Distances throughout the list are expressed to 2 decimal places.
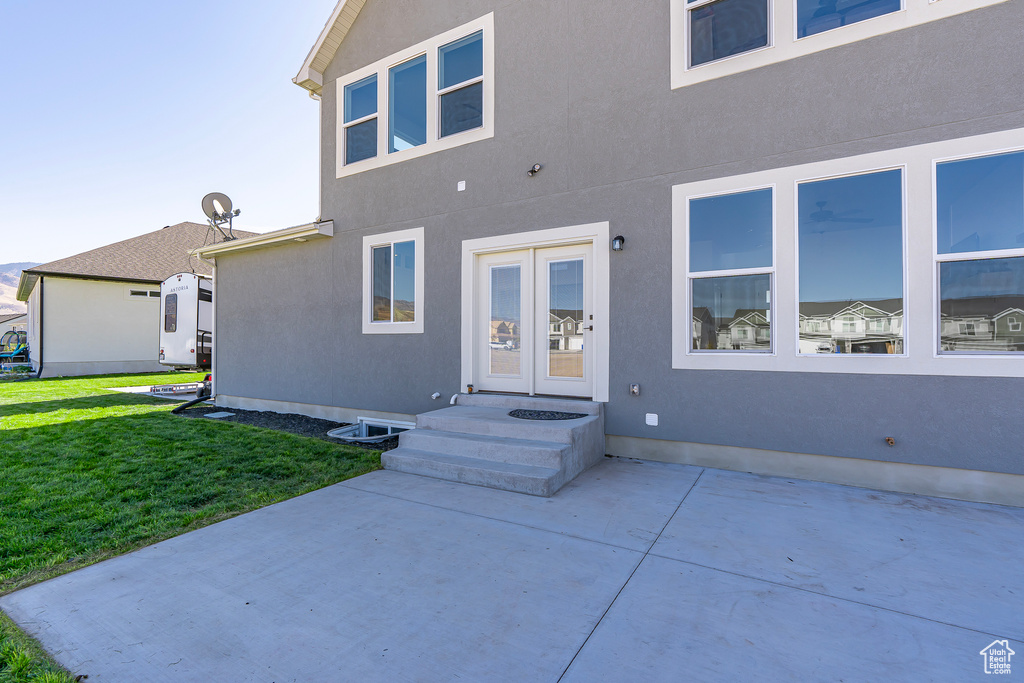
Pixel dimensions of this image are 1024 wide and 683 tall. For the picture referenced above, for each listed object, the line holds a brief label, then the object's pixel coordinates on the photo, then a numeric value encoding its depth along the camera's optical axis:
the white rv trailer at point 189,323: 11.12
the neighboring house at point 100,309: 14.95
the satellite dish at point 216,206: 9.84
